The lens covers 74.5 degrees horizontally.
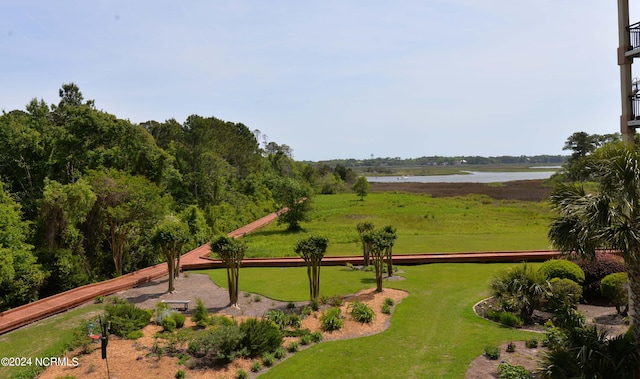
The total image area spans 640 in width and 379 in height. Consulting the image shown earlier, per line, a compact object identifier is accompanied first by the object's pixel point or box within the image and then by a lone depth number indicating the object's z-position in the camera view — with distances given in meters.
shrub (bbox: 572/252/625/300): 14.76
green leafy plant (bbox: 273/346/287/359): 10.87
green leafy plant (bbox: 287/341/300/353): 11.30
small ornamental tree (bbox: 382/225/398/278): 18.51
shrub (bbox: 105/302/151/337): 12.12
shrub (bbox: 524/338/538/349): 10.90
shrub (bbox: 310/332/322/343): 11.92
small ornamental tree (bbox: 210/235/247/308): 14.91
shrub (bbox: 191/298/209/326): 13.06
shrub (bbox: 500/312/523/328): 12.44
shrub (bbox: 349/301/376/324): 13.22
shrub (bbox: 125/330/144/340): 11.85
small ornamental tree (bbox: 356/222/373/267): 21.14
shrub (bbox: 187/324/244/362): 10.45
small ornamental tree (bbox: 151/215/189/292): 16.64
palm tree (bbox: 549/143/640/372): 7.35
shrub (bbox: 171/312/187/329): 12.98
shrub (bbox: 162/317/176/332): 12.53
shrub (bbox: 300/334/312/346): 11.77
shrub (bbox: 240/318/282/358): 10.81
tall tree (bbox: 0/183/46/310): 14.96
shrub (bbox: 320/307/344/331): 12.70
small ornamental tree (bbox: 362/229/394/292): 16.22
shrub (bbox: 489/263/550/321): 12.84
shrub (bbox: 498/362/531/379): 8.86
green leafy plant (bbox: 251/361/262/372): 10.18
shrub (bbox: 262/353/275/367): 10.49
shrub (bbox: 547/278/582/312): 12.92
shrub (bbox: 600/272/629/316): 13.17
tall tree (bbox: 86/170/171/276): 20.45
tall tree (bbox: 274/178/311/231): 38.09
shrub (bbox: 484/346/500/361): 10.25
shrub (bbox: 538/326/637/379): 7.45
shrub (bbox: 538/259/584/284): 14.32
